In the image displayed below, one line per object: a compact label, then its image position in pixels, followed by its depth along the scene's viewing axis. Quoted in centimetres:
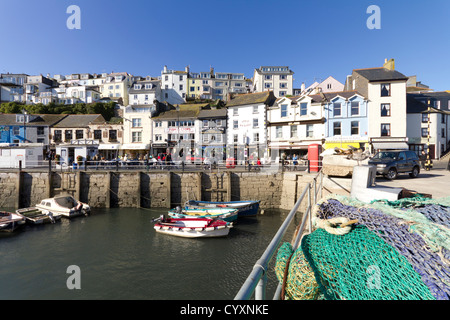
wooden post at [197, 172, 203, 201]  2091
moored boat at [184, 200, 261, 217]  1802
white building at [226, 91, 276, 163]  3300
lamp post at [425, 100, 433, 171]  1843
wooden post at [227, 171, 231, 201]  2060
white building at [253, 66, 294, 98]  6273
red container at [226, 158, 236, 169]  2327
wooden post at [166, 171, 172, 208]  2125
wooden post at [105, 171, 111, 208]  2182
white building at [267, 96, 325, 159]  2964
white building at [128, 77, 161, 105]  5397
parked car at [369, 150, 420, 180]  1292
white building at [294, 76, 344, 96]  4772
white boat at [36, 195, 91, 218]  1862
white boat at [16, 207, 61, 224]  1700
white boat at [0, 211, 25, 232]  1510
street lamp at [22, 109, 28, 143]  3738
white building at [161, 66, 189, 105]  7212
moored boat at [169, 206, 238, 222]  1593
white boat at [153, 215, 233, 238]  1430
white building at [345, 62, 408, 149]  2748
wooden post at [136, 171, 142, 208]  2152
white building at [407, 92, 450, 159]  2972
